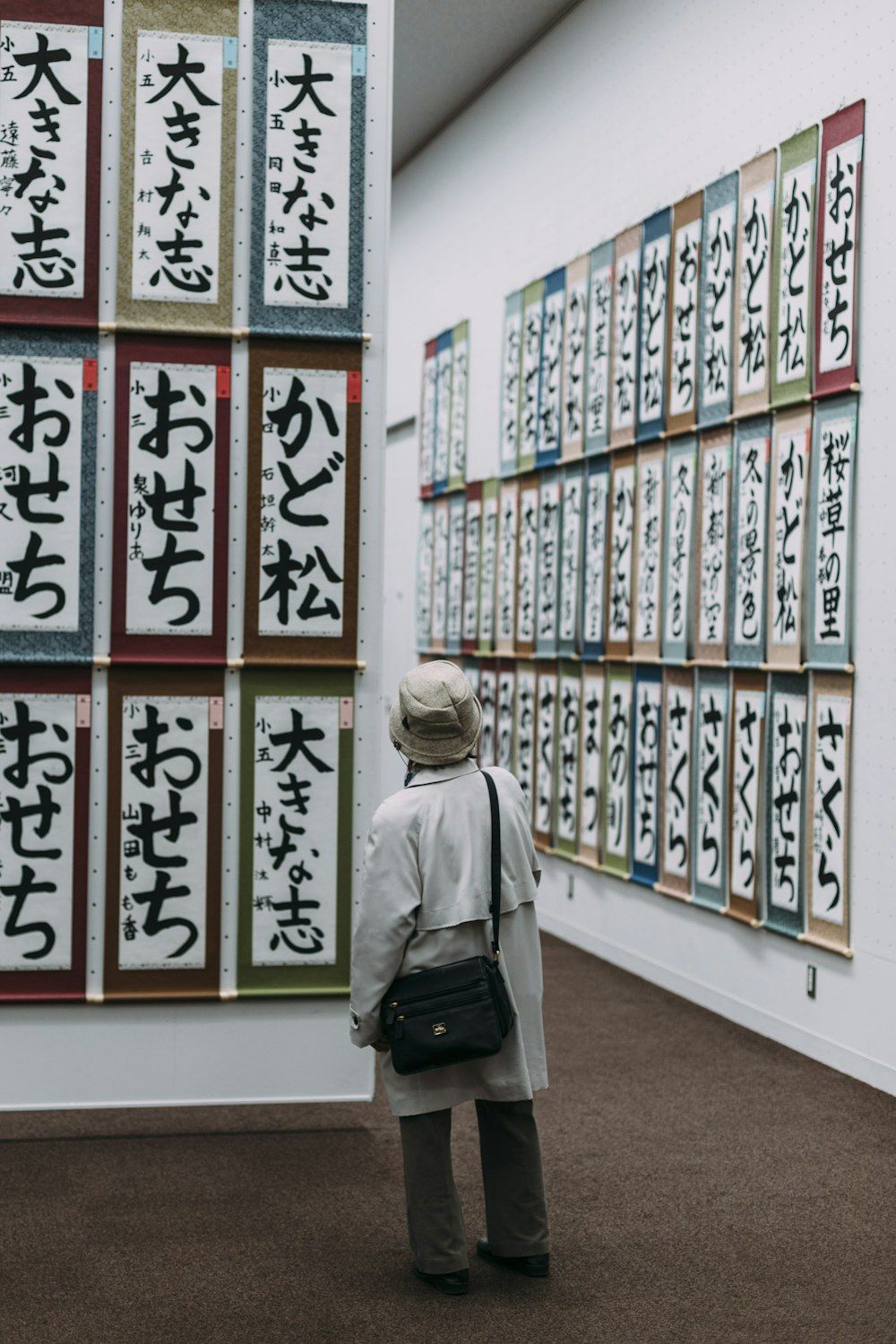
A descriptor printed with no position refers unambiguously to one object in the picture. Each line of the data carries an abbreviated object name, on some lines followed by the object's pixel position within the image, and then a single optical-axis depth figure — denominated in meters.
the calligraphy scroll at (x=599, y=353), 7.61
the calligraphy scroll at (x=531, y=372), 8.56
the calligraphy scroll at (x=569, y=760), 7.94
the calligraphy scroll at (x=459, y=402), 9.92
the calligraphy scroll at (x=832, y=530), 5.48
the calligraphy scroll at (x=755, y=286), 6.04
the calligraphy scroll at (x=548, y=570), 8.29
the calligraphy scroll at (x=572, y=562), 7.98
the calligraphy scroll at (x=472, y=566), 9.64
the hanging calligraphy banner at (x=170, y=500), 4.50
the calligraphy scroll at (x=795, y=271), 5.74
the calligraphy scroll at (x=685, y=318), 6.67
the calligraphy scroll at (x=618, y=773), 7.29
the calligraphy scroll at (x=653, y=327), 6.97
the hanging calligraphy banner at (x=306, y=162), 4.54
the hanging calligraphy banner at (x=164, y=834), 4.52
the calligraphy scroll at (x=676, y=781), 6.66
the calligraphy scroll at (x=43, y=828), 4.47
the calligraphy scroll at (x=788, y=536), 5.78
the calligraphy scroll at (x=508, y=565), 8.96
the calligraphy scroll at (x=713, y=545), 6.38
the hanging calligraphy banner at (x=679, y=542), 6.71
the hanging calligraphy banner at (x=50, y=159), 4.41
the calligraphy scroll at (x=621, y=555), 7.36
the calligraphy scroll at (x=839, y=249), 5.45
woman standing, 3.40
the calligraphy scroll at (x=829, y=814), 5.46
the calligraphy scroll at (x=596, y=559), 7.65
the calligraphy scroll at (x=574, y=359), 7.91
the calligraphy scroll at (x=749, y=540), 6.07
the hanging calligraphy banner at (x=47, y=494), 4.45
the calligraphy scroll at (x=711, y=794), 6.33
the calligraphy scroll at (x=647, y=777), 6.97
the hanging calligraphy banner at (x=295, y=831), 4.59
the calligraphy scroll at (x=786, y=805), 5.74
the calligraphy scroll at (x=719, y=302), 6.34
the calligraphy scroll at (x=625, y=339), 7.28
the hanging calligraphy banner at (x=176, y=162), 4.46
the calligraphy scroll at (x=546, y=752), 8.27
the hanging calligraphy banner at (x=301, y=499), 4.57
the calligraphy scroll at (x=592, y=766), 7.63
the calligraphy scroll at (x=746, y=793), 6.04
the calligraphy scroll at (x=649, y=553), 7.02
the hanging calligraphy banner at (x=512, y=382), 8.89
